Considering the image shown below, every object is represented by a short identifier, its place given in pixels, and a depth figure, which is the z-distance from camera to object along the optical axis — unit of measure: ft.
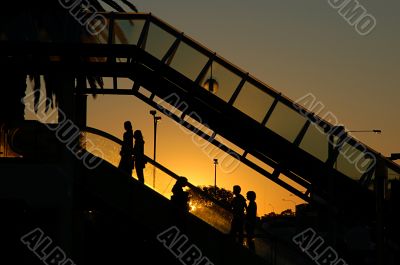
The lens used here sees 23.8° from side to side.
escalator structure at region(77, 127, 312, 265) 64.69
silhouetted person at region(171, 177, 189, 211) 65.92
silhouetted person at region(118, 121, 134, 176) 68.39
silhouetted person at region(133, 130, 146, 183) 68.23
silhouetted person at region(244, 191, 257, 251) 65.31
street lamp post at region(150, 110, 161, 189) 213.62
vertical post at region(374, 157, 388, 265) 43.96
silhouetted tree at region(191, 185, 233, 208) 525.34
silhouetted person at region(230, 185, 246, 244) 65.31
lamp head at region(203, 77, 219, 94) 71.28
